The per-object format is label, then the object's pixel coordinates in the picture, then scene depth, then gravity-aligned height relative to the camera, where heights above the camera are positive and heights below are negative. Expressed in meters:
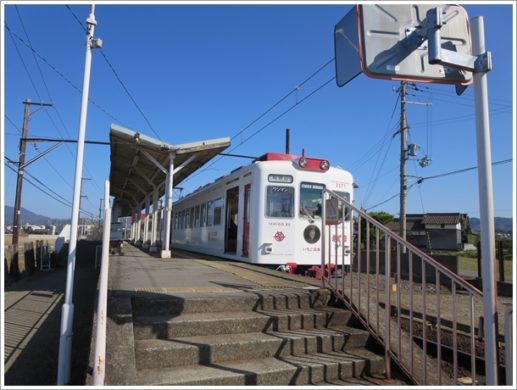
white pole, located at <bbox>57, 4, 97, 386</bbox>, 3.40 +0.03
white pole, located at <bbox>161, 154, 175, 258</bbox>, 12.20 +1.39
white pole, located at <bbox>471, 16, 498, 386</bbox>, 2.54 +0.28
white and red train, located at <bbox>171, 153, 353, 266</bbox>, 9.19 +0.88
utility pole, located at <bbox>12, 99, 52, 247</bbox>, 20.20 +3.21
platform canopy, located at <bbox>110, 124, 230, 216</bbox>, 11.82 +2.87
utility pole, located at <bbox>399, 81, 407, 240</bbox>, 21.50 +4.90
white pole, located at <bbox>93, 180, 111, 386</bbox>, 2.74 -0.51
